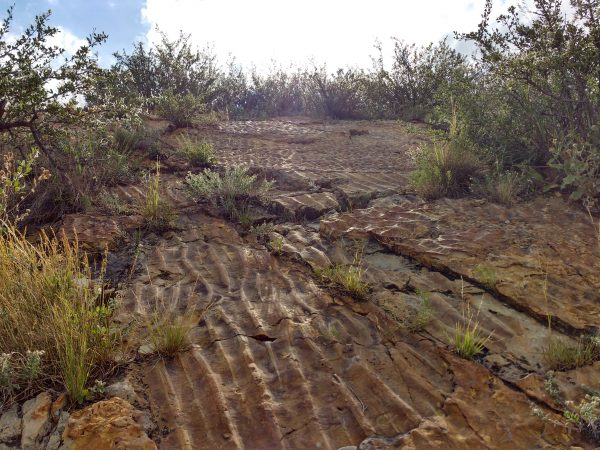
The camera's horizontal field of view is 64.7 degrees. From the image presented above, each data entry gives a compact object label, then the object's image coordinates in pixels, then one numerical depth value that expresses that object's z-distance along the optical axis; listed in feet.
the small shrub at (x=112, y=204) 13.65
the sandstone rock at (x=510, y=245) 9.64
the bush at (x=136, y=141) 18.80
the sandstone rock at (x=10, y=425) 6.52
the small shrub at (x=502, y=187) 14.35
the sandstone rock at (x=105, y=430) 6.35
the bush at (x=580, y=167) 13.42
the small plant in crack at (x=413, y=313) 9.01
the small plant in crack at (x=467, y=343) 8.17
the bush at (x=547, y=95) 13.65
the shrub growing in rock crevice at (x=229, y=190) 14.61
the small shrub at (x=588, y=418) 6.47
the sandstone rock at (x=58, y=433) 6.40
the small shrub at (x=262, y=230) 13.14
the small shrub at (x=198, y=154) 18.70
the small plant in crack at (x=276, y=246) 12.07
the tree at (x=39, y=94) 14.08
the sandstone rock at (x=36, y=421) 6.47
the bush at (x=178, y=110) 24.76
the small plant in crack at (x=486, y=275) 10.19
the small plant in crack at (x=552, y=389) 7.24
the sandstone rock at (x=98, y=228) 11.84
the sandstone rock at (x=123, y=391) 7.25
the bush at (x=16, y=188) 8.62
